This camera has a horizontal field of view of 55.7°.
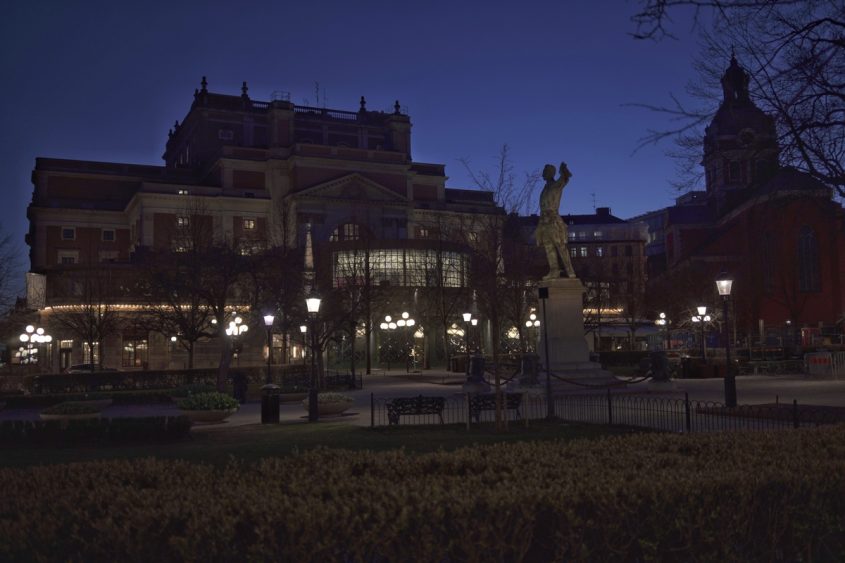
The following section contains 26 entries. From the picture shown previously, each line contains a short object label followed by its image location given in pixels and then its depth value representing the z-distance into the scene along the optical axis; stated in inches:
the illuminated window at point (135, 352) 2581.2
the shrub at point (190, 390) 1358.3
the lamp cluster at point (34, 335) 1704.2
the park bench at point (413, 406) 825.5
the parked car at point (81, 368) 2062.0
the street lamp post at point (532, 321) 2347.4
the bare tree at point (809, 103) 475.5
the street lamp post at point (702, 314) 1577.3
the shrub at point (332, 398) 997.8
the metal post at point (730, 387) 861.2
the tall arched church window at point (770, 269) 2773.6
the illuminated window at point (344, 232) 3368.9
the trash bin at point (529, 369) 1112.8
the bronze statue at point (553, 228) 1131.3
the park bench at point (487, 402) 817.9
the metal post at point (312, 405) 925.4
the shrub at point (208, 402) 956.0
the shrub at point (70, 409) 904.9
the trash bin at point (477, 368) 1246.9
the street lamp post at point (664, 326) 2775.8
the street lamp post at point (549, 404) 831.1
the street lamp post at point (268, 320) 1286.9
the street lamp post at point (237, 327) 1737.2
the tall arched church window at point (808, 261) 2982.3
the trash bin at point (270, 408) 932.0
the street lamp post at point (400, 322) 2261.4
